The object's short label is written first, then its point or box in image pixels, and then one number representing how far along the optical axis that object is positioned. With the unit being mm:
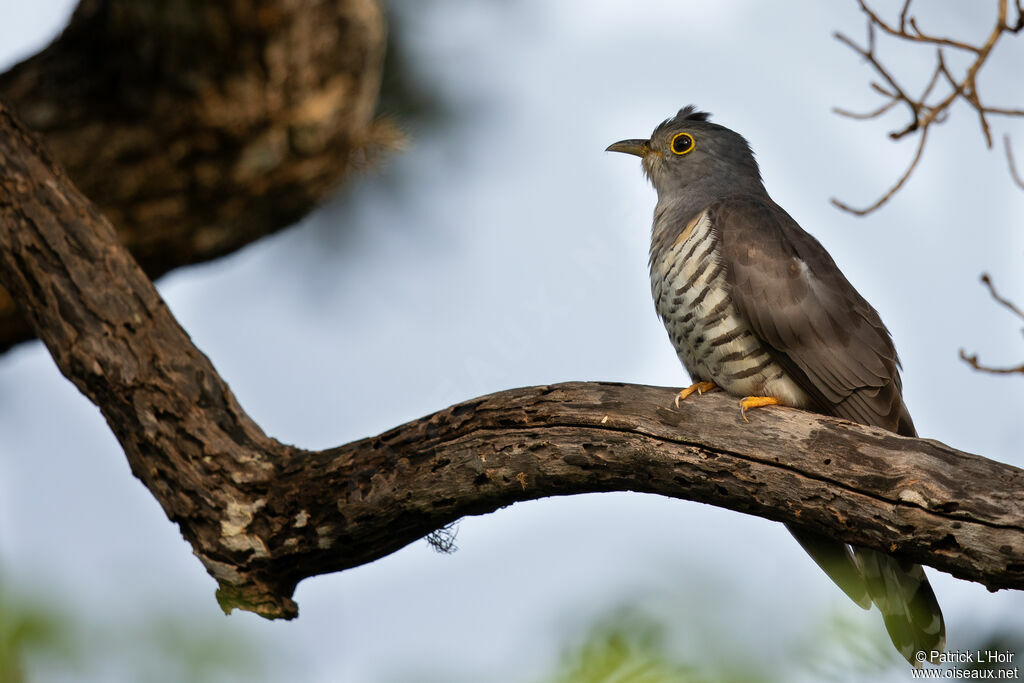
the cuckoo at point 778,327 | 6848
